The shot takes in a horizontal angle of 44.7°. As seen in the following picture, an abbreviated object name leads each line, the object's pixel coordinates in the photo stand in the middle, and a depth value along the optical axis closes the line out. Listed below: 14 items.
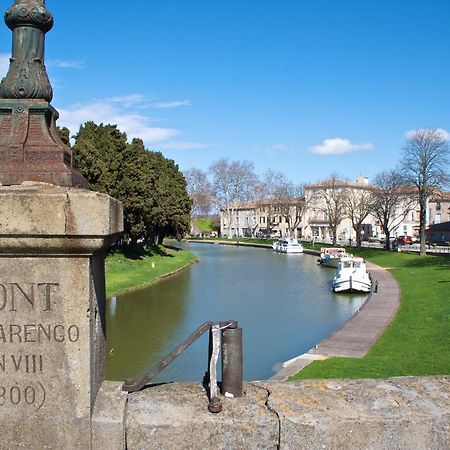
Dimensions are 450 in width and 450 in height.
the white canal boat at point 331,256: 46.69
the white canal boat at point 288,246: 66.31
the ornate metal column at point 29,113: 2.83
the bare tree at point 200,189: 102.75
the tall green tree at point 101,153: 35.16
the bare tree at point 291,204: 91.44
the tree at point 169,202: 47.66
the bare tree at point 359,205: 66.44
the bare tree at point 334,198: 74.88
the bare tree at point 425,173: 47.34
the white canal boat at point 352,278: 30.53
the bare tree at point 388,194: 56.66
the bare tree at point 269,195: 95.69
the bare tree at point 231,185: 97.31
